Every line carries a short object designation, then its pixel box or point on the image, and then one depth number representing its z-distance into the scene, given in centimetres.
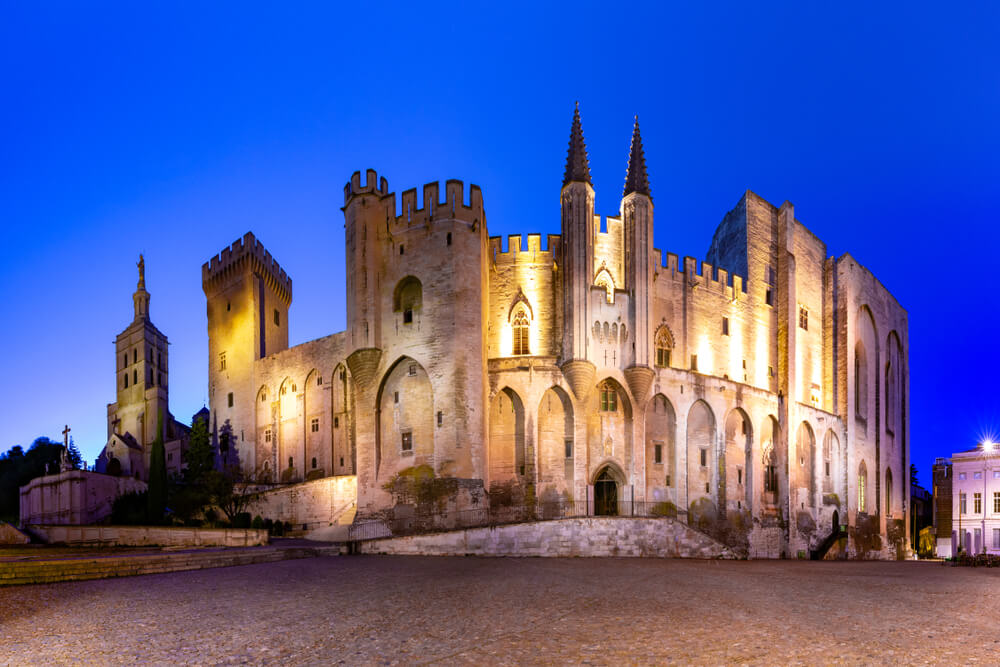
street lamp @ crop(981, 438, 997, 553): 5598
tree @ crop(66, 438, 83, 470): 6211
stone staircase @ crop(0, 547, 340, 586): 1329
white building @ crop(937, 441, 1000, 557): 5475
